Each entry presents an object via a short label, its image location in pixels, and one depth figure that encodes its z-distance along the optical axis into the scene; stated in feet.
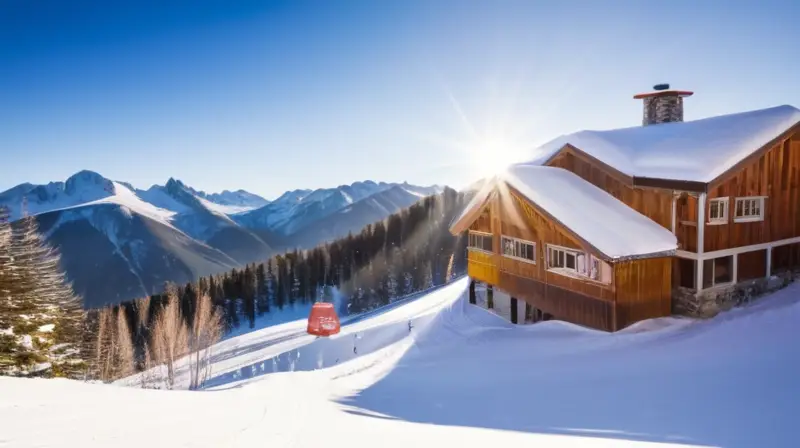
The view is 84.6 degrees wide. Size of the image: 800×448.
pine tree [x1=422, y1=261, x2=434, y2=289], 252.73
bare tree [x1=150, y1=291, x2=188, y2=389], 110.93
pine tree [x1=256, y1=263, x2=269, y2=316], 249.14
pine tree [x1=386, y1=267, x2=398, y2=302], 246.27
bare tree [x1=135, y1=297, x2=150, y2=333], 211.41
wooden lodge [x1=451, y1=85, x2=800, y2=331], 49.80
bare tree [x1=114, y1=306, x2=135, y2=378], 141.90
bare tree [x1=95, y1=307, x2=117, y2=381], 131.92
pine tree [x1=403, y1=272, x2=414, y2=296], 251.39
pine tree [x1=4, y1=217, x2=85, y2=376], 61.98
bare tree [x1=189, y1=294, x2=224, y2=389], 102.84
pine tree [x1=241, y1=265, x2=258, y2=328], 237.45
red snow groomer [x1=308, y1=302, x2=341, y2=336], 116.26
